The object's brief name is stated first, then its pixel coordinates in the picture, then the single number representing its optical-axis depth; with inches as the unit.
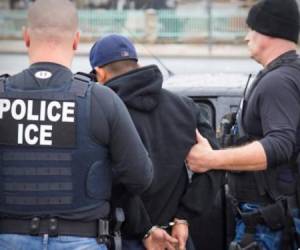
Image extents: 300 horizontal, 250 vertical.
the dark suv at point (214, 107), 269.8
